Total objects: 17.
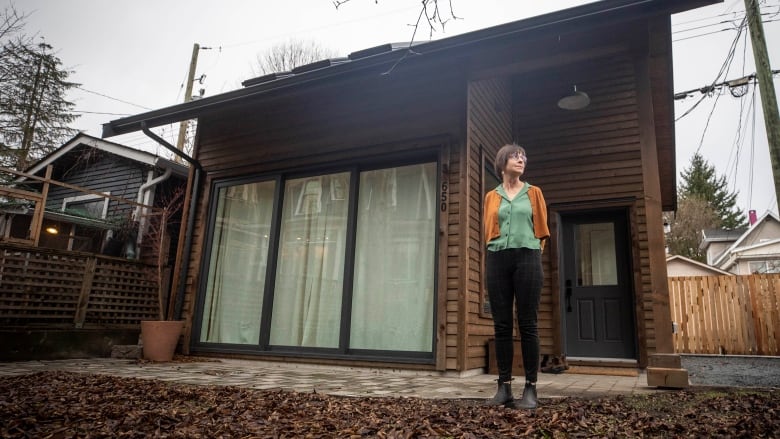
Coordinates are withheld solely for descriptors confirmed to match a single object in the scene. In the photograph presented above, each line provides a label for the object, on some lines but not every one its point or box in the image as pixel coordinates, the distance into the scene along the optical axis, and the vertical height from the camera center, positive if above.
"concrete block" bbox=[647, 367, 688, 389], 3.19 -0.30
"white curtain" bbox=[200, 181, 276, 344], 5.30 +0.54
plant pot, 4.87 -0.32
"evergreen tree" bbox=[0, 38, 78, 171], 11.56 +5.38
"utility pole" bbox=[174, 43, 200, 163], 12.30 +5.78
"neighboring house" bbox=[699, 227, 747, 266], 23.75 +4.73
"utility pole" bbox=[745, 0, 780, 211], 4.81 +2.66
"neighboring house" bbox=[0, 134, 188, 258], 9.20 +2.32
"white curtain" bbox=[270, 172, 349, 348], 4.82 +0.54
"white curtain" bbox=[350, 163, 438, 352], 4.39 +0.55
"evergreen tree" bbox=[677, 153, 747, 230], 30.51 +9.16
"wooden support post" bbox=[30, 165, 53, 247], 6.83 +1.26
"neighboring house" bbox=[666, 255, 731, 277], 18.12 +2.51
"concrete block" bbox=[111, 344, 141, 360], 5.27 -0.50
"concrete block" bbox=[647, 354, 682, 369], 3.23 -0.19
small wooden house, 3.99 +1.34
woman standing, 2.42 +0.32
